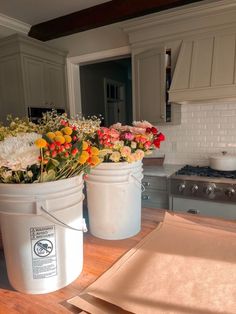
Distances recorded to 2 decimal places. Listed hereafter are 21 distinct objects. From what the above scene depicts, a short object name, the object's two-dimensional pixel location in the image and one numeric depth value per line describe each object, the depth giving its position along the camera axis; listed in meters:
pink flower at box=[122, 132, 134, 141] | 0.87
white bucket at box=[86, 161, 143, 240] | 0.87
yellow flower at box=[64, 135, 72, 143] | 0.59
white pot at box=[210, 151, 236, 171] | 2.31
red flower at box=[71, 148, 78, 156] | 0.59
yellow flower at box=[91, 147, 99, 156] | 0.64
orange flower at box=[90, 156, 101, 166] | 0.65
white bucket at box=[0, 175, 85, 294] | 0.58
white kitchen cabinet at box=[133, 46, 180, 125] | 2.46
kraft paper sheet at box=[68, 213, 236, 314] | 0.55
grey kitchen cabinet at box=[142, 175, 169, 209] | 2.35
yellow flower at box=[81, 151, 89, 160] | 0.61
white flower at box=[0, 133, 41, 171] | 0.55
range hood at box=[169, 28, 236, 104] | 2.07
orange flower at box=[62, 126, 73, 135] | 0.60
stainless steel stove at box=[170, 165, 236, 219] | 2.03
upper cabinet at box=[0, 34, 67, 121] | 2.75
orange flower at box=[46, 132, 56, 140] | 0.58
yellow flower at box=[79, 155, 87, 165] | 0.61
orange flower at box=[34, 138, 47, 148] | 0.54
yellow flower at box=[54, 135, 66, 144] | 0.57
